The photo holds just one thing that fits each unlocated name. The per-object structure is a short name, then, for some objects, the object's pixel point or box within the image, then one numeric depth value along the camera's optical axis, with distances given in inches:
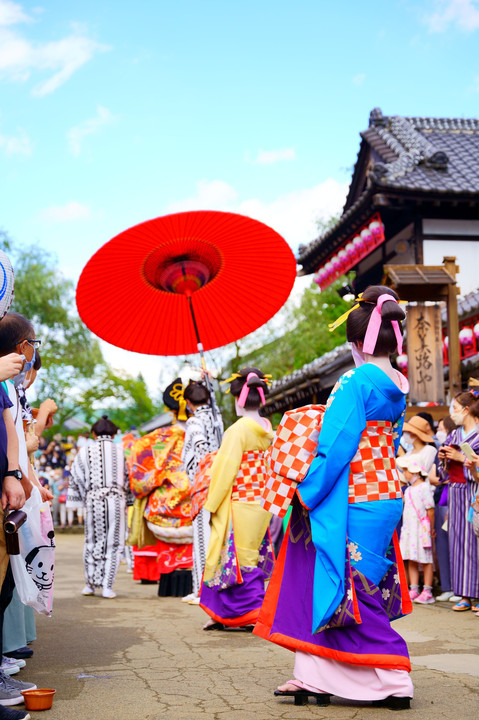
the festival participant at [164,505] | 347.9
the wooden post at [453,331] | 366.6
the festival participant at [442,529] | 297.6
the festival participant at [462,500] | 266.3
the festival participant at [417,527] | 300.2
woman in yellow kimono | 234.1
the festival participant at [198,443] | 300.2
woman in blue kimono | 140.5
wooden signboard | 395.5
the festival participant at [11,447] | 134.0
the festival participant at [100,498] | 340.2
